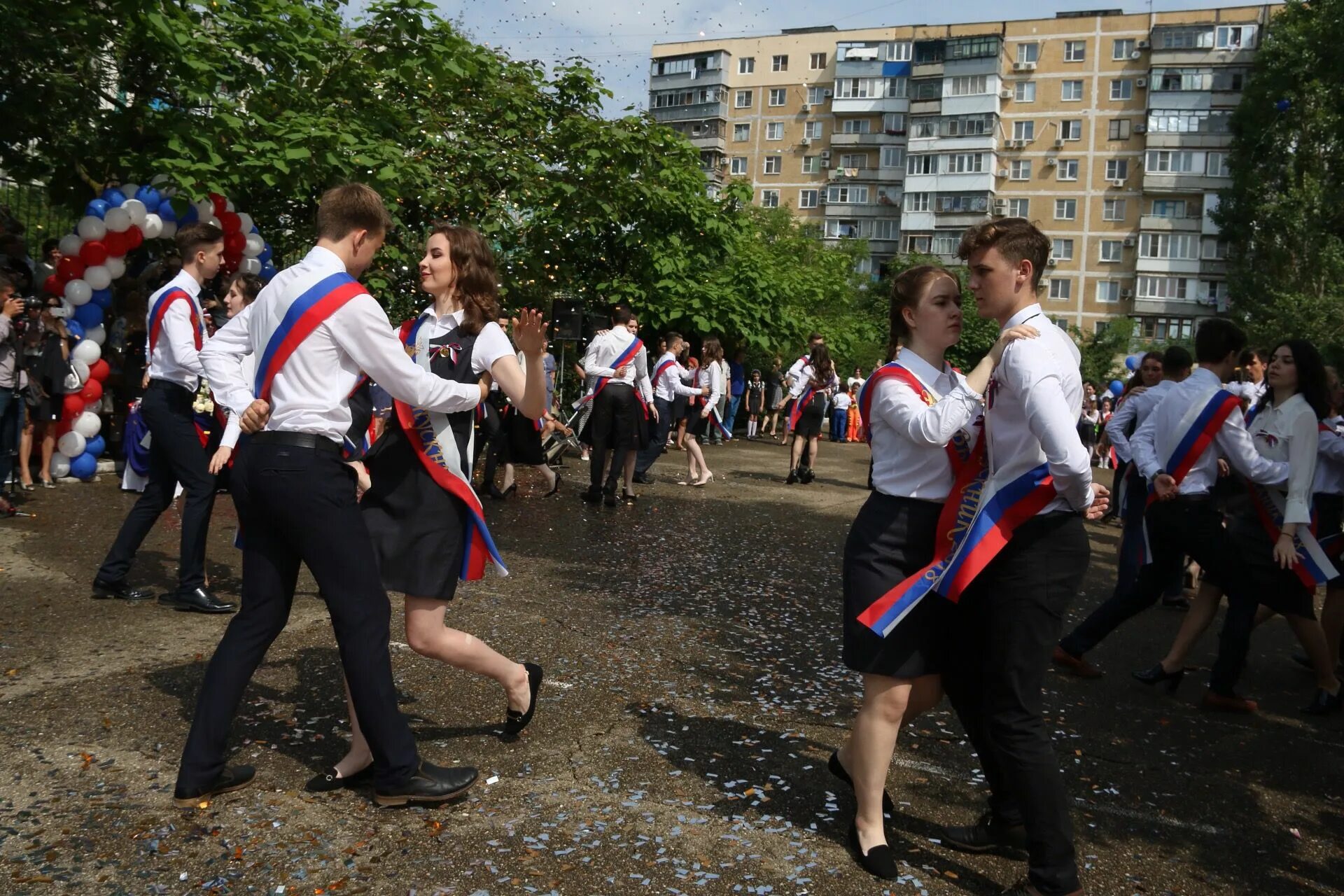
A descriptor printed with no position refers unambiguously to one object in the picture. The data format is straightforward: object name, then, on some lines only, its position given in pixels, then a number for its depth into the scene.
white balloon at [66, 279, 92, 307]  11.74
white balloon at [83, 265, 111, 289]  11.93
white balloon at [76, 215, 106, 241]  11.70
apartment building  73.06
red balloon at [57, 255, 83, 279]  11.84
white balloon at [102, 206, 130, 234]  11.77
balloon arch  11.78
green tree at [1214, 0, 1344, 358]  45.53
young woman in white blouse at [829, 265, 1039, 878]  3.88
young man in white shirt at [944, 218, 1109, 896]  3.60
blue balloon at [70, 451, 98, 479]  11.97
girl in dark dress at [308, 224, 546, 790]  4.32
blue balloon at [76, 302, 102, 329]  12.01
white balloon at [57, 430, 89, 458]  11.76
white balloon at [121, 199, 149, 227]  11.85
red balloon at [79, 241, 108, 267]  11.80
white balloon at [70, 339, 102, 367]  11.76
